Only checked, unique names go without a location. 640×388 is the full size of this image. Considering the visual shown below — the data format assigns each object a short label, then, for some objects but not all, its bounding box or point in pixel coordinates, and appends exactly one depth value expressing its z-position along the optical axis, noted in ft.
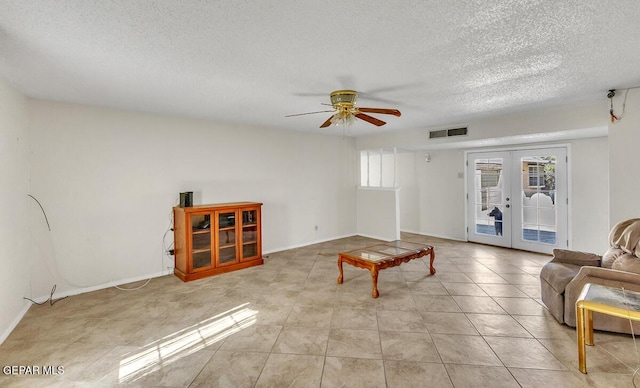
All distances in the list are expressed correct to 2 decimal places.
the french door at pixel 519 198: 16.49
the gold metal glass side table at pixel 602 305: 5.91
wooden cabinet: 13.06
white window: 23.58
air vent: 16.48
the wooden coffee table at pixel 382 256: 10.92
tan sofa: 7.91
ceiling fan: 9.98
